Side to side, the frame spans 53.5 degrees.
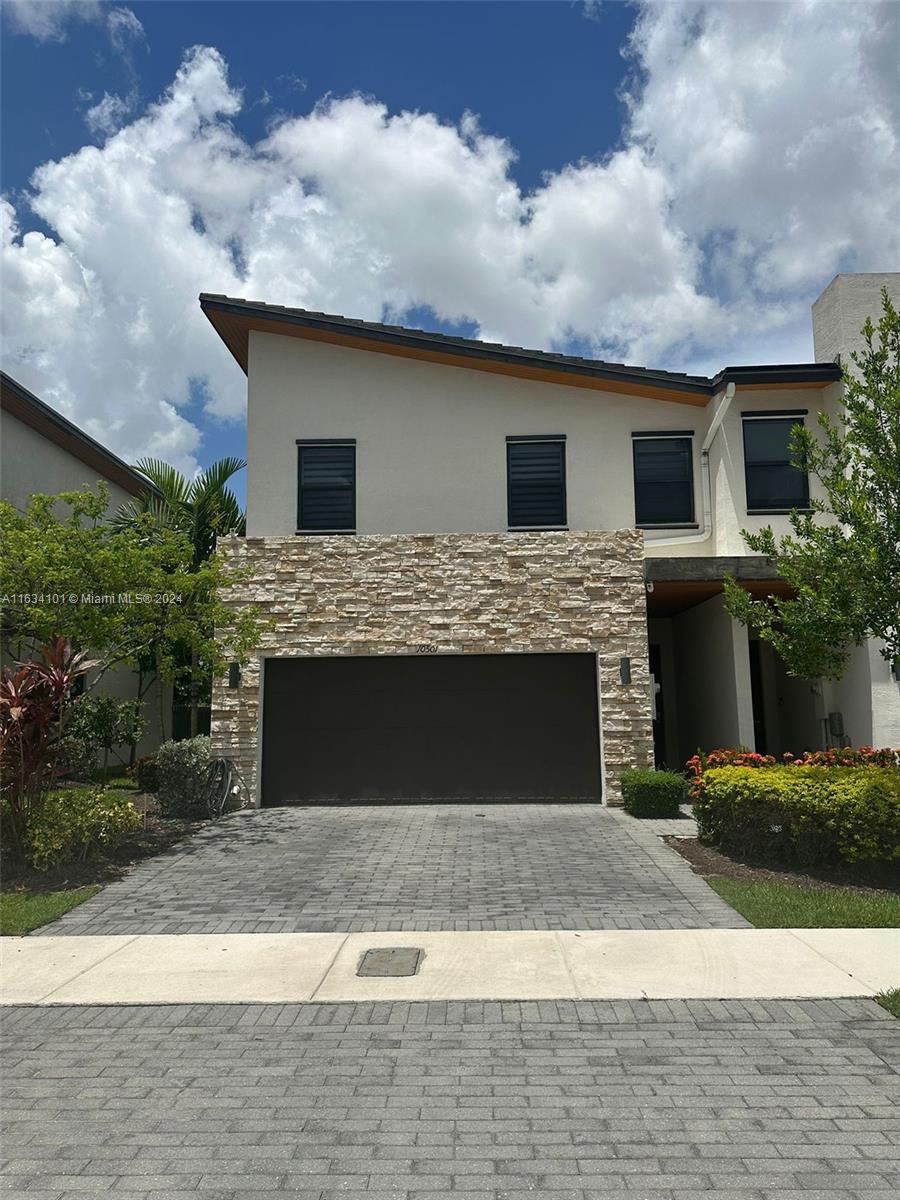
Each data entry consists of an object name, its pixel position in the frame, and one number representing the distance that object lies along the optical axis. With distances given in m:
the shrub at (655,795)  13.27
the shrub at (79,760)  10.98
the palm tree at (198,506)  18.59
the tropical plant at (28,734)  10.12
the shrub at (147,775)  15.54
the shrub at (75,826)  9.86
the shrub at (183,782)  13.73
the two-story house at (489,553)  15.01
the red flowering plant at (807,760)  11.38
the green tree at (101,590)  11.35
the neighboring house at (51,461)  17.50
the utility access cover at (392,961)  6.65
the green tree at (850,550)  9.84
